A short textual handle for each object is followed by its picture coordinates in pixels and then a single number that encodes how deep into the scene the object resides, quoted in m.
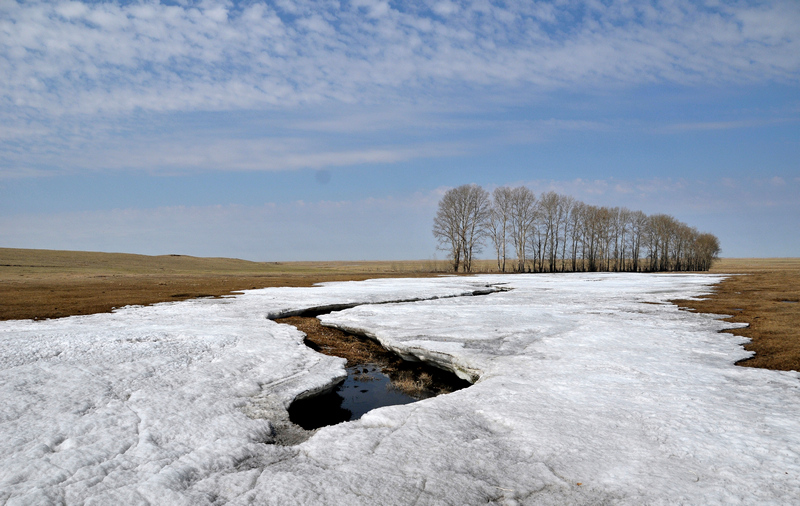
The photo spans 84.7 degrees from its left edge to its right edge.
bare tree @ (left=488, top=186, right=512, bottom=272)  56.69
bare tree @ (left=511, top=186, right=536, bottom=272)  57.31
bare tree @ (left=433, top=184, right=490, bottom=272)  54.78
